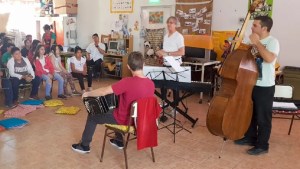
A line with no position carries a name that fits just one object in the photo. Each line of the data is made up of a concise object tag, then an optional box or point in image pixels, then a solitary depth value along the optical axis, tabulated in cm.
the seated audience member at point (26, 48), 634
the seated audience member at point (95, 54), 714
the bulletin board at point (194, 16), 603
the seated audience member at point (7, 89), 478
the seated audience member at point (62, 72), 569
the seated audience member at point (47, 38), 745
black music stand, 366
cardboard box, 787
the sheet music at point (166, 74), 366
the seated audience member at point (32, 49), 612
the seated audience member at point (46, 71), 534
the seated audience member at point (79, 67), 574
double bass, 279
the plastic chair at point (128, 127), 251
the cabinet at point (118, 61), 716
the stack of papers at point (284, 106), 355
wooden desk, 714
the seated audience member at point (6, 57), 532
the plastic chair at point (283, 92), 383
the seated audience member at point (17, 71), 486
